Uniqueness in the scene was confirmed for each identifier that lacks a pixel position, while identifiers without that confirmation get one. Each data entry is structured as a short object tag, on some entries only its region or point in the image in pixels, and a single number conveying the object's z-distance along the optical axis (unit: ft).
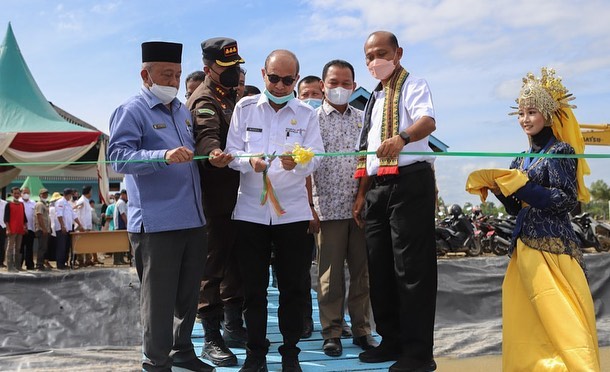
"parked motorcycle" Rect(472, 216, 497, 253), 46.68
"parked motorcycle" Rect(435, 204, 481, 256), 44.75
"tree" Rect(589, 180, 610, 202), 137.49
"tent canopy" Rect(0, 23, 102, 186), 34.47
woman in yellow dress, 10.64
